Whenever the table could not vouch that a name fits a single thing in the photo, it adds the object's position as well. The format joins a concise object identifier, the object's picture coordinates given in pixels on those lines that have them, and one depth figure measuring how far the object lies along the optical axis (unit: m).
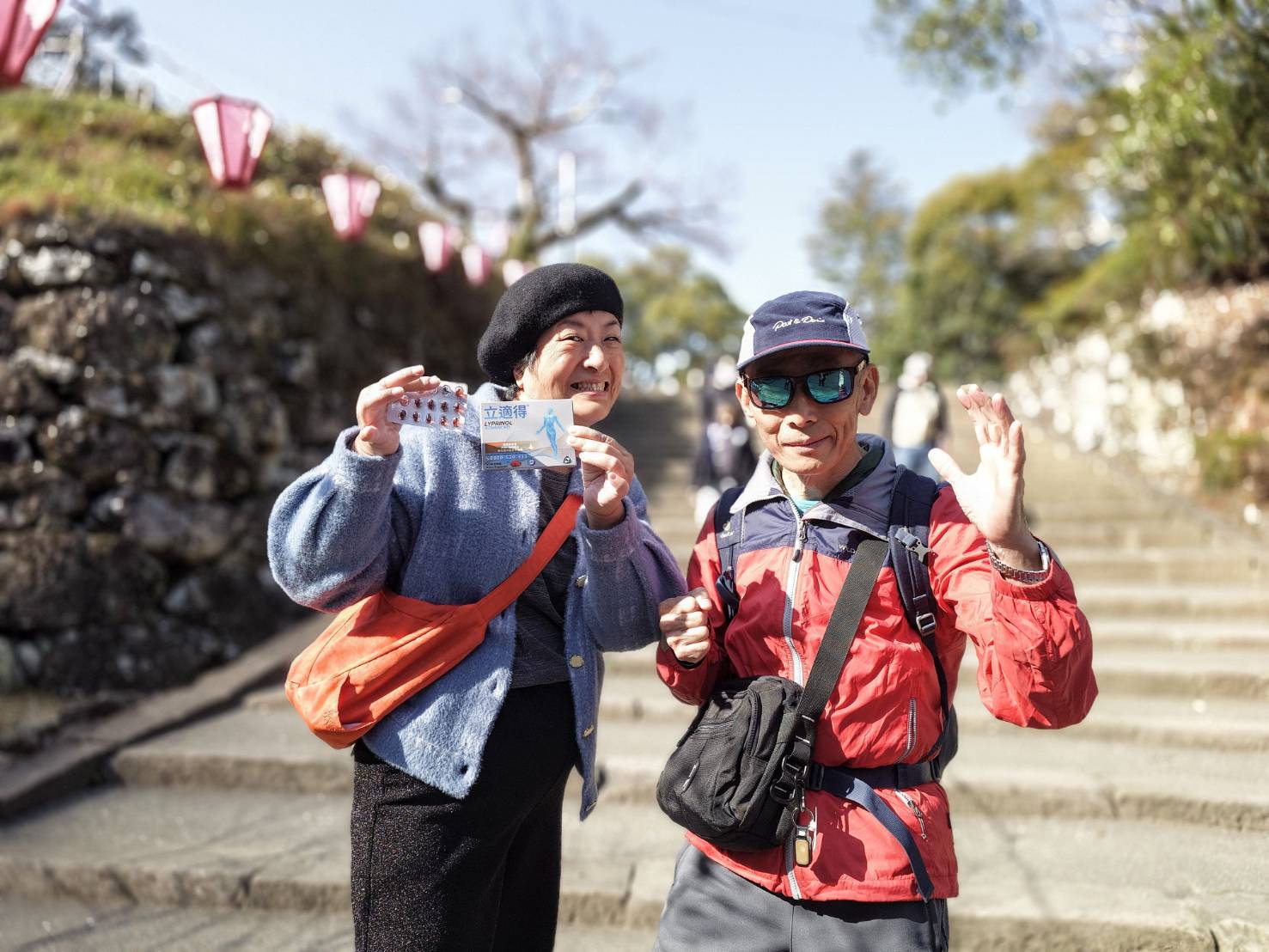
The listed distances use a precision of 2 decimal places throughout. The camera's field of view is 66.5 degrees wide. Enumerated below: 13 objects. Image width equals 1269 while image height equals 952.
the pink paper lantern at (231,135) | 5.13
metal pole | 20.47
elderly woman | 1.63
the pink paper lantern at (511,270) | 11.16
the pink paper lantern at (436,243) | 8.53
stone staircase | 3.19
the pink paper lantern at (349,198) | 6.90
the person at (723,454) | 7.70
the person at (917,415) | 7.21
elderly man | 1.46
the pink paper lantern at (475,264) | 9.36
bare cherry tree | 20.69
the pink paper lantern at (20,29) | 3.83
